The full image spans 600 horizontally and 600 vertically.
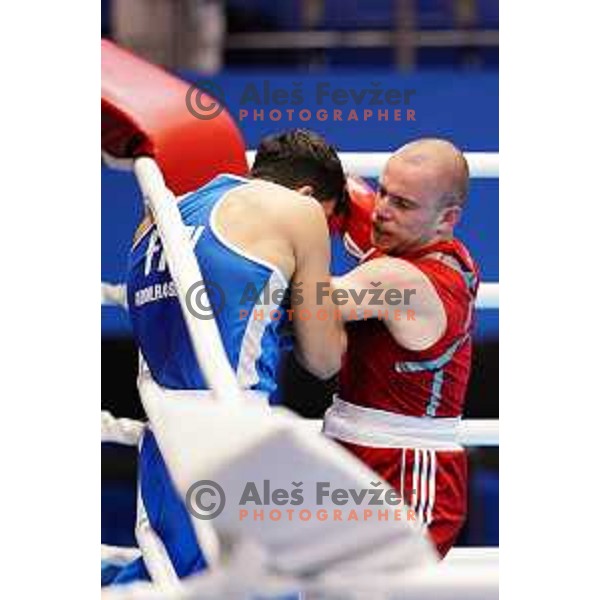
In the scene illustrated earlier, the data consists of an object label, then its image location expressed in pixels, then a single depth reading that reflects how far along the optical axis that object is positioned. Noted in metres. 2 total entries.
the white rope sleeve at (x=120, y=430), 6.45
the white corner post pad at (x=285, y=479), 4.52
